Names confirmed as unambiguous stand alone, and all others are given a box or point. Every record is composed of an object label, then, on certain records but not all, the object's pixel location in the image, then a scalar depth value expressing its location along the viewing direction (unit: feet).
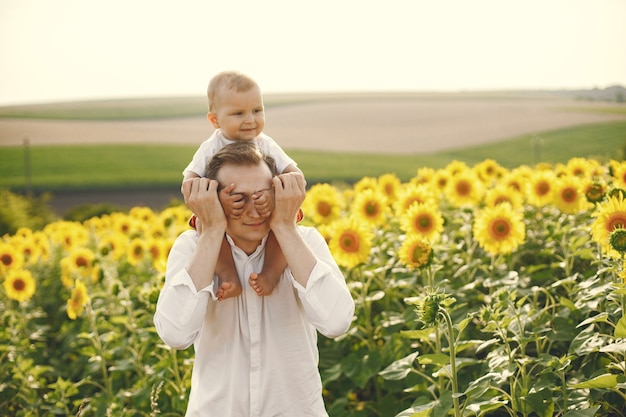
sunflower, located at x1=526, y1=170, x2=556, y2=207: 17.22
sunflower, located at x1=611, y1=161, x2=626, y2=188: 15.48
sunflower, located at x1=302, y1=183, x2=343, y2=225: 18.16
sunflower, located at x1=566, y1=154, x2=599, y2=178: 18.47
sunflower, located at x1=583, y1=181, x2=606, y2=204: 14.58
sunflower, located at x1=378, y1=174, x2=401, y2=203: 20.06
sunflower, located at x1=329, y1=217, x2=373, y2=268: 14.47
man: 8.05
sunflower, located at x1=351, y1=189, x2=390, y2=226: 17.19
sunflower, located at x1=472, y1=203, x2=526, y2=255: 14.40
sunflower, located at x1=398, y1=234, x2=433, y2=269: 12.12
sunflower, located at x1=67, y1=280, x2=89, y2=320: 17.04
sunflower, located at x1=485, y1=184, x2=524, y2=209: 17.19
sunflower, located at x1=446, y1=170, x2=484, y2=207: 18.69
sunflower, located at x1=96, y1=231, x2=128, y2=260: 22.41
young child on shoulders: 8.17
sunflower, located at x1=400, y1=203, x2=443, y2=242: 14.89
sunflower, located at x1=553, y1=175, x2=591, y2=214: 16.20
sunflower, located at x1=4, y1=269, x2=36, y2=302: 19.83
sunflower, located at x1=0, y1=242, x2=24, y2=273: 20.97
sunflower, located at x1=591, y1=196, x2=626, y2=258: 11.12
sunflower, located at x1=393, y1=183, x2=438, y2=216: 16.76
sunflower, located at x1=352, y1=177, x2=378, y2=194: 20.25
